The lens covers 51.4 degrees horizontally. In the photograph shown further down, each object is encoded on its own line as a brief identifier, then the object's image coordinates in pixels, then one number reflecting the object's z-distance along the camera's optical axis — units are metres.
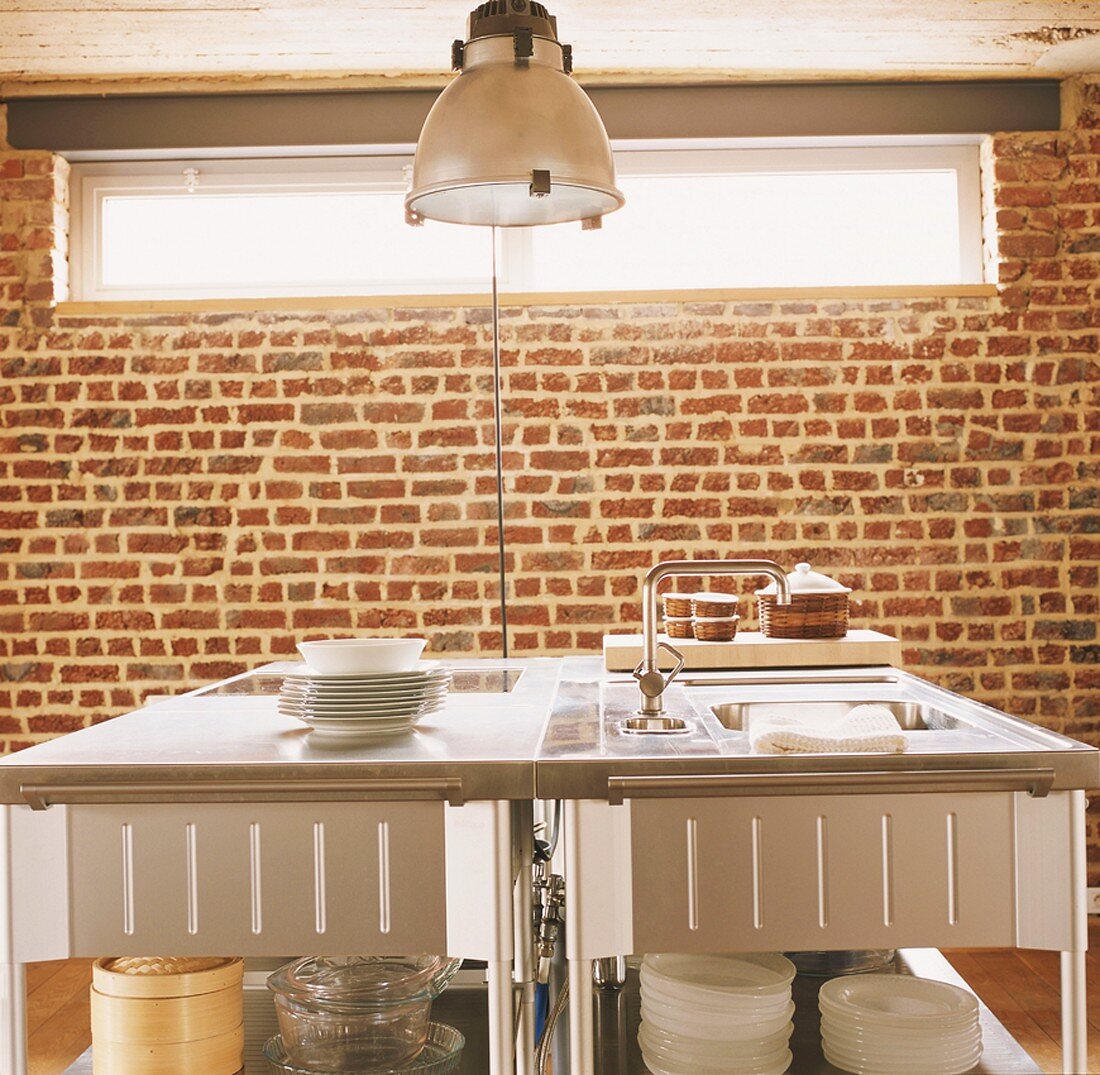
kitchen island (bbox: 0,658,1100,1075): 1.69
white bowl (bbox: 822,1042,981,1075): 1.83
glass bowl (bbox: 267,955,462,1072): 1.98
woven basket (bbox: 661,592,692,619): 3.08
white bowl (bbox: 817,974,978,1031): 1.87
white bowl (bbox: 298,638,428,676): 1.90
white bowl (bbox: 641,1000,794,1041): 1.88
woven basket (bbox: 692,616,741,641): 2.88
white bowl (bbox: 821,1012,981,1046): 1.85
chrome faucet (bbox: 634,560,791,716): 2.05
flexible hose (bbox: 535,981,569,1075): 1.91
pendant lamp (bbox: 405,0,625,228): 2.13
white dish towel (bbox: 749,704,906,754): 1.73
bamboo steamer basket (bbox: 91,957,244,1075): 1.84
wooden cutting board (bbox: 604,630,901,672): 2.82
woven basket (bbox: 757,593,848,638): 2.93
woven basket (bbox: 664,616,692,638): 3.02
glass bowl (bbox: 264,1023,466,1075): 1.94
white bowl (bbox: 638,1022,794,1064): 1.87
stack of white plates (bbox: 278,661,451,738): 1.89
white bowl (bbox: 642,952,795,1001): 1.91
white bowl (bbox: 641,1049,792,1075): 1.86
